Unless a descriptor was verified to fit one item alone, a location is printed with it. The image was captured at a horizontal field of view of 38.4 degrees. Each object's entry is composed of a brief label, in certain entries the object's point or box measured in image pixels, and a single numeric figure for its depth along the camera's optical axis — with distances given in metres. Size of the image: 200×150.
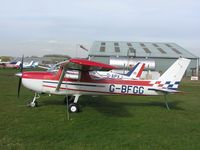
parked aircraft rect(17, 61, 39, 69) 71.96
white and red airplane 11.86
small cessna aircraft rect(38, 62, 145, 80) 22.67
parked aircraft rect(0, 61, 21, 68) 74.19
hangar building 54.34
